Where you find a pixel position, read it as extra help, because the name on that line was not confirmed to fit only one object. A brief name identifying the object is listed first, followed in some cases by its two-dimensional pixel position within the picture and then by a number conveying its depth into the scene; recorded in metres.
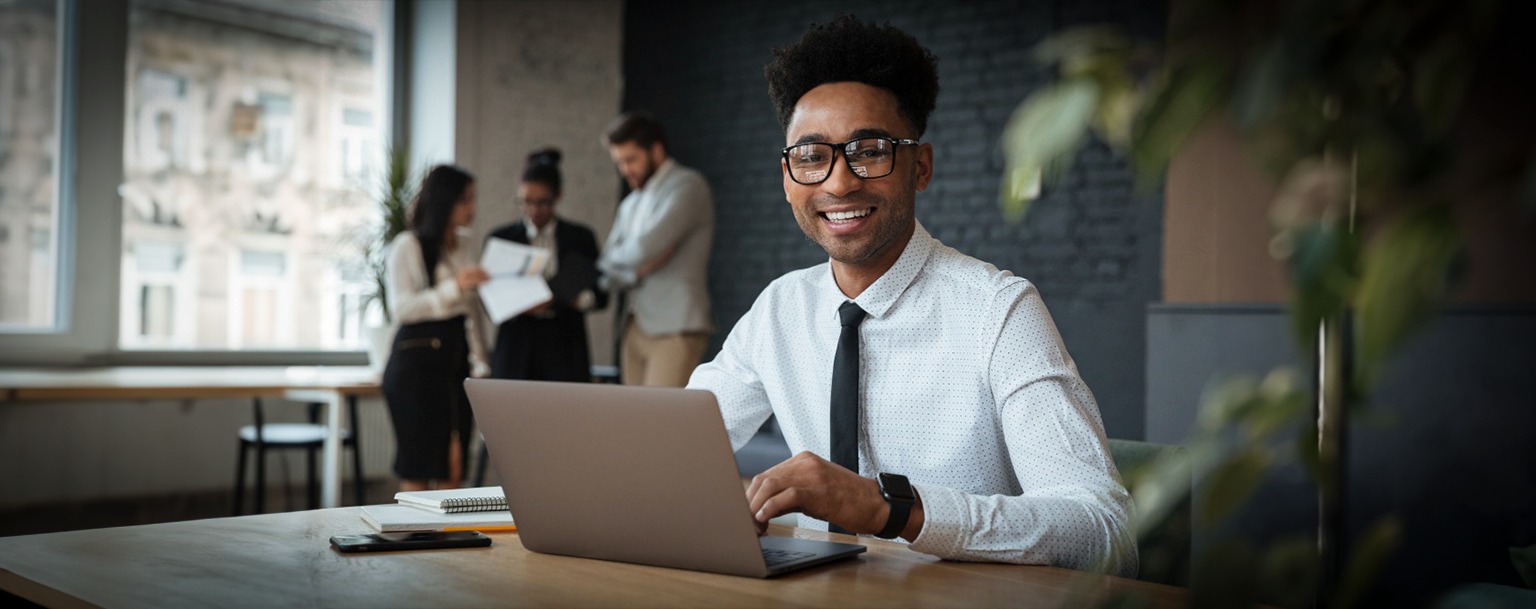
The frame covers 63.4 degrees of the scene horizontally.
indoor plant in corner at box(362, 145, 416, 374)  5.57
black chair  4.49
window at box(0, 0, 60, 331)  5.07
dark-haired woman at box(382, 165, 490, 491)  4.17
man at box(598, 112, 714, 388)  4.73
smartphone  1.29
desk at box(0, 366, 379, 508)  4.01
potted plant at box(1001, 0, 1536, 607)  0.35
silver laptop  1.10
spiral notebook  1.47
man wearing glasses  1.44
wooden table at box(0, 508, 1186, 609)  1.06
